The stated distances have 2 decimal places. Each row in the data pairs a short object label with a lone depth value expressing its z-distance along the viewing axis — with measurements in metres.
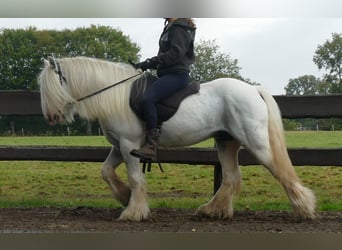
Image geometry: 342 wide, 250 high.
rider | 4.95
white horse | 5.06
